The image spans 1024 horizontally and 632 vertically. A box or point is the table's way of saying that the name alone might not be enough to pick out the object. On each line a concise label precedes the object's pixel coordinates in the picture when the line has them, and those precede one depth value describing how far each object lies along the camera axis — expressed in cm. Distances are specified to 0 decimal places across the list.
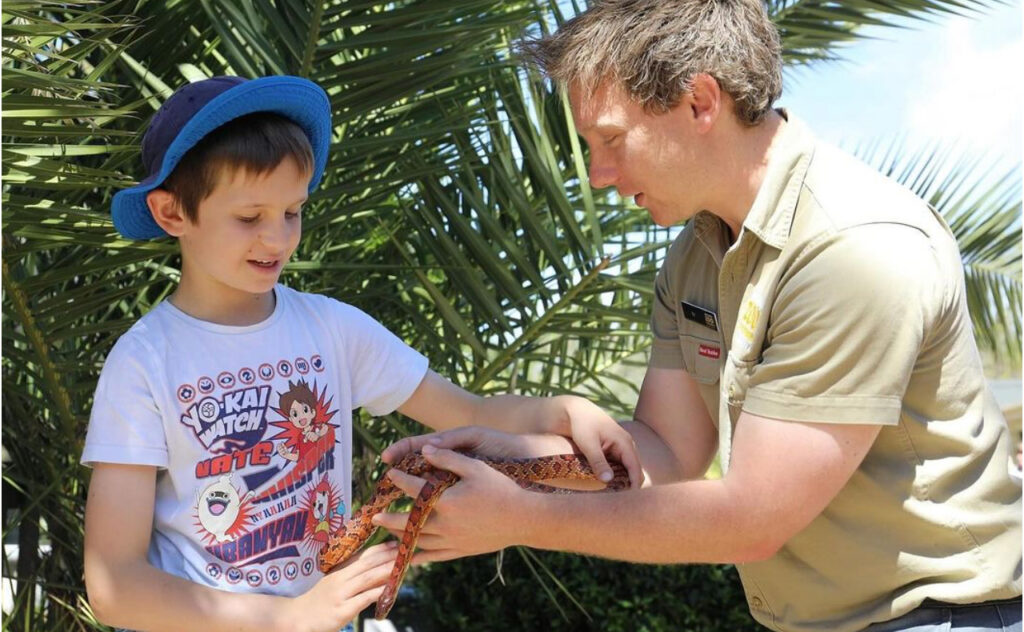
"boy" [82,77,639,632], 215
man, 225
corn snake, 219
